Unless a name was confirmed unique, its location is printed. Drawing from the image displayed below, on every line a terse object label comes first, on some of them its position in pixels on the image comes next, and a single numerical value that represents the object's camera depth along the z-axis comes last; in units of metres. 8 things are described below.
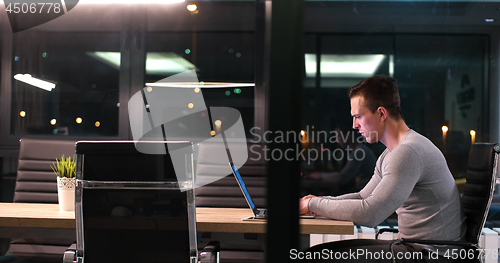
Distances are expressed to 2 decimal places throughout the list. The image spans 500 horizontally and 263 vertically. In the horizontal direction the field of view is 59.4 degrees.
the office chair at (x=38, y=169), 2.59
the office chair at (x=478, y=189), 1.75
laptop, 1.88
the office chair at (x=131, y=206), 1.56
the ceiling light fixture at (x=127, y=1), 3.48
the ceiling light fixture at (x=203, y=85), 3.48
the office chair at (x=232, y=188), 2.52
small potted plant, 2.04
